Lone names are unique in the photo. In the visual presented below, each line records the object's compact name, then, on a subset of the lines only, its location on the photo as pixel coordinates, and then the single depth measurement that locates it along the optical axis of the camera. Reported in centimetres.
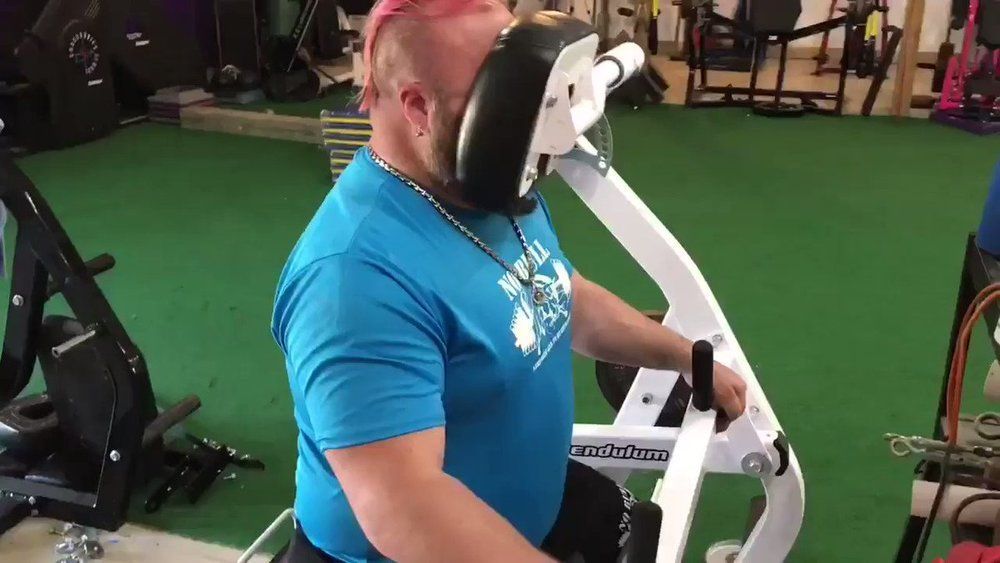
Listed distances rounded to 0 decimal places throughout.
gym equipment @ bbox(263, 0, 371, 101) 694
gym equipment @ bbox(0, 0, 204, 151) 535
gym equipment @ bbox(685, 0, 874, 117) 648
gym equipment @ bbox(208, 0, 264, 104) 673
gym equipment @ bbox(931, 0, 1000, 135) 601
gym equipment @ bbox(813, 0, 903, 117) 663
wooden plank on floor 579
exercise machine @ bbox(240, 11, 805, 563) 102
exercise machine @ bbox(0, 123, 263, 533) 210
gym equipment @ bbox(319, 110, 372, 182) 461
